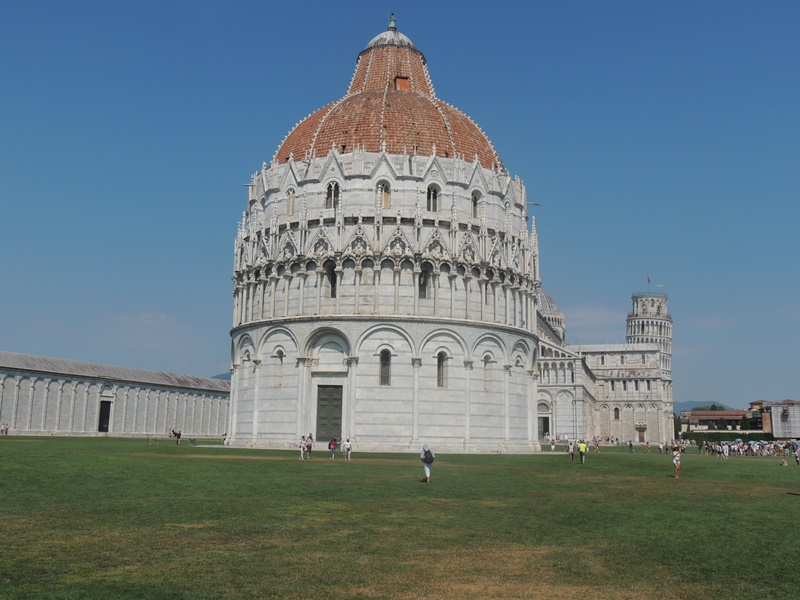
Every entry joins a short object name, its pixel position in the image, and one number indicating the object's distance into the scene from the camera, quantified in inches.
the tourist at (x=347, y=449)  1760.6
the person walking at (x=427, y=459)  1176.2
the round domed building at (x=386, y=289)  2274.9
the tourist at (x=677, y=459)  1438.2
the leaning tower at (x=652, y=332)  7785.4
